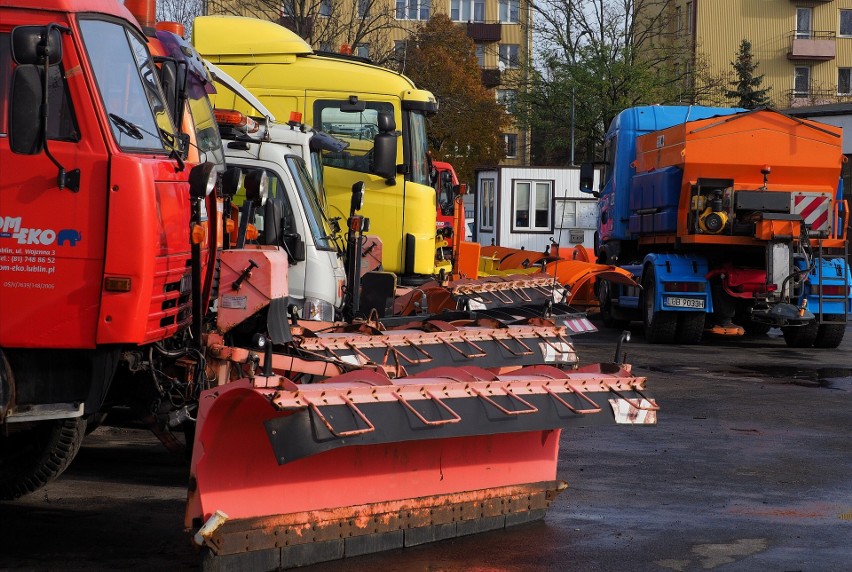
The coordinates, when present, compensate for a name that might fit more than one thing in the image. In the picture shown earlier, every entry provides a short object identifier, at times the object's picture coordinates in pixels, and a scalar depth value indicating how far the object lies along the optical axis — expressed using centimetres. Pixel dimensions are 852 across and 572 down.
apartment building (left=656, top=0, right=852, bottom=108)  6456
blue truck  1784
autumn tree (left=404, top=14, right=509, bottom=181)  5244
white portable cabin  3488
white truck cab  984
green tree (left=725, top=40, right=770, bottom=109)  5806
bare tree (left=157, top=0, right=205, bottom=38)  3175
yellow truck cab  1440
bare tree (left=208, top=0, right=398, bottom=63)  2969
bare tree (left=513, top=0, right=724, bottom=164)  4803
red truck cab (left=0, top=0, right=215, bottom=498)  570
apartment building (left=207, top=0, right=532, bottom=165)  3059
